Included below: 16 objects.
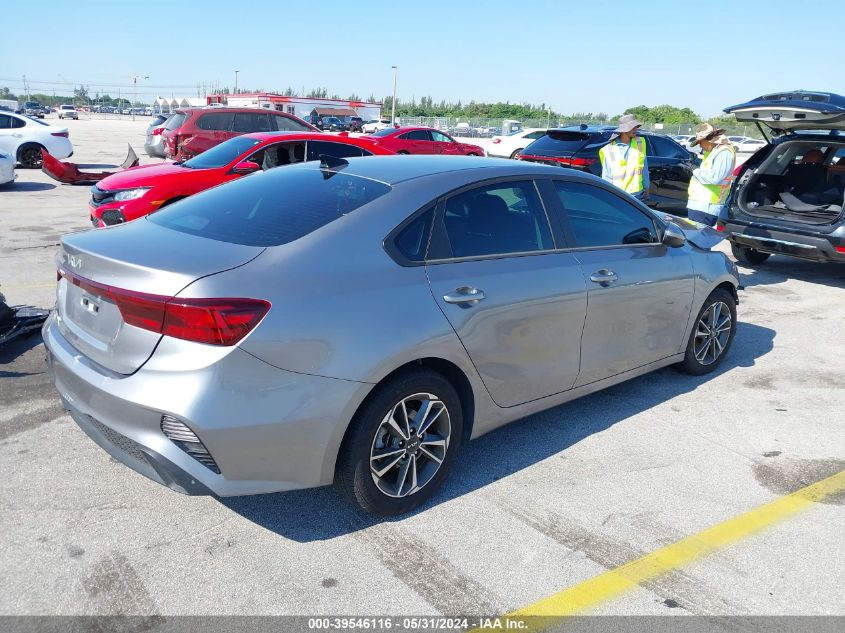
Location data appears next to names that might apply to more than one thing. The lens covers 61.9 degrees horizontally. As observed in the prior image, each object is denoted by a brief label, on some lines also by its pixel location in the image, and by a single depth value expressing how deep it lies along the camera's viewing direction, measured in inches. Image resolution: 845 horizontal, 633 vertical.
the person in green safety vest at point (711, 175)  311.4
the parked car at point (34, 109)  2598.4
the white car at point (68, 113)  2801.9
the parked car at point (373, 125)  1840.1
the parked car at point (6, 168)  547.8
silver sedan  105.6
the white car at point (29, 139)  692.7
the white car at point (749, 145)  1609.0
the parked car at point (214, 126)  602.5
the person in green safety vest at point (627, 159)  302.4
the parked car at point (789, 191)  306.8
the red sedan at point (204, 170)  309.0
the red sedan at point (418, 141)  796.6
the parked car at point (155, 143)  754.1
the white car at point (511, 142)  846.6
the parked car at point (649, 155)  485.1
